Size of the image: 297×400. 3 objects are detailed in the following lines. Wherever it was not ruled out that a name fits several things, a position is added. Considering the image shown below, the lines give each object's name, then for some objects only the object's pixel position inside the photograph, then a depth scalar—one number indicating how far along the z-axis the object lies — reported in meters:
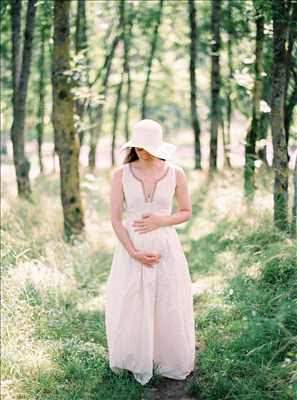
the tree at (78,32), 15.16
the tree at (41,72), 13.93
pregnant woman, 5.27
